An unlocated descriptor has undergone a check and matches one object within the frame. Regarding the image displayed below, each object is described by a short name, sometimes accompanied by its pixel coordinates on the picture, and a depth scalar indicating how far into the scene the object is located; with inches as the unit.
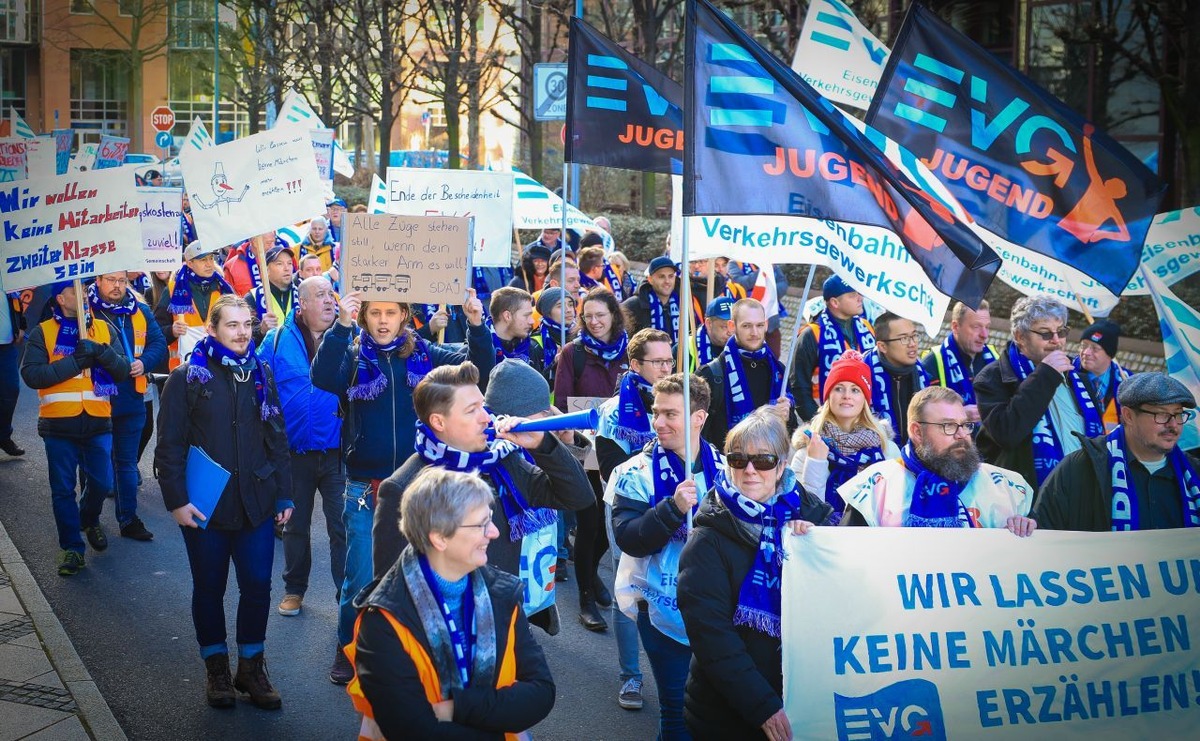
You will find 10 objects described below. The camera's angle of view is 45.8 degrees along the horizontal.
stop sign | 1288.1
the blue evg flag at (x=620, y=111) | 332.2
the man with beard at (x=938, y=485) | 201.9
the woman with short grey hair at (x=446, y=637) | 150.2
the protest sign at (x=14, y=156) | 615.9
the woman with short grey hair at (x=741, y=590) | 173.0
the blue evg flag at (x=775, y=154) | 208.8
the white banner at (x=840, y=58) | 347.3
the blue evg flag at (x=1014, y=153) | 233.0
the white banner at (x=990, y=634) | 176.1
